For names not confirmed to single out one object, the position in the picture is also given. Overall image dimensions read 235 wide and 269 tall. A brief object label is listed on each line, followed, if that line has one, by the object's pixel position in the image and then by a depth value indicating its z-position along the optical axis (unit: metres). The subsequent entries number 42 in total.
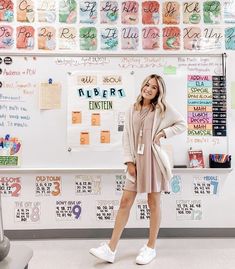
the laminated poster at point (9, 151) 2.65
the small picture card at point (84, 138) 2.69
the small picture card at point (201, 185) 2.74
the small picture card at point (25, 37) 2.67
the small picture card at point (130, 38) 2.71
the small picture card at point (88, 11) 2.70
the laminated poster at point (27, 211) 2.69
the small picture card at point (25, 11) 2.68
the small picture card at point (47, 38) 2.68
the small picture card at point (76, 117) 2.69
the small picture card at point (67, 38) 2.69
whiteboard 2.67
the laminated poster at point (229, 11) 2.76
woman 2.20
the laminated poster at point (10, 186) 2.68
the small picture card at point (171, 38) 2.72
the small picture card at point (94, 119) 2.70
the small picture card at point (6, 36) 2.66
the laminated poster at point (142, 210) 2.74
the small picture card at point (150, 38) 2.72
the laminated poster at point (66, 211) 2.71
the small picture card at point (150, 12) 2.72
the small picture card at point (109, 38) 2.71
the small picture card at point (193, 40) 2.73
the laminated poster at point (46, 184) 2.70
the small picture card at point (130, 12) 2.71
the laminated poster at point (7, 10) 2.67
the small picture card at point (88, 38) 2.70
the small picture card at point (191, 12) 2.74
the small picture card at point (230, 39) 2.74
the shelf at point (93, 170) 2.64
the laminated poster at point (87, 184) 2.71
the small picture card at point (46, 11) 2.69
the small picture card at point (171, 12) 2.73
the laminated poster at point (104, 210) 2.73
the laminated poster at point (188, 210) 2.74
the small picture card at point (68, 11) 2.69
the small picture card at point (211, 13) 2.74
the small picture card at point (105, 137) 2.70
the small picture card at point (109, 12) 2.71
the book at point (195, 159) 2.69
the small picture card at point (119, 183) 2.72
